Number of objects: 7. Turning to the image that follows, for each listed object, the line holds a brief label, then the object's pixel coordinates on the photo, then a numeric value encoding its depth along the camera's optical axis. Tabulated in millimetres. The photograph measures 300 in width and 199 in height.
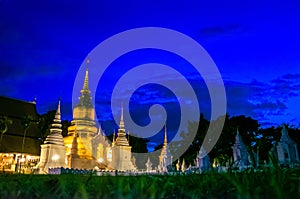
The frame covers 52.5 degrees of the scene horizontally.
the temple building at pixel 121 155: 33750
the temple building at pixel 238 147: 15644
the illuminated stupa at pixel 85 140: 30891
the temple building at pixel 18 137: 29891
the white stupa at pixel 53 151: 26239
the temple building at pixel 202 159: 16281
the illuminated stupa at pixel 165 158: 27528
